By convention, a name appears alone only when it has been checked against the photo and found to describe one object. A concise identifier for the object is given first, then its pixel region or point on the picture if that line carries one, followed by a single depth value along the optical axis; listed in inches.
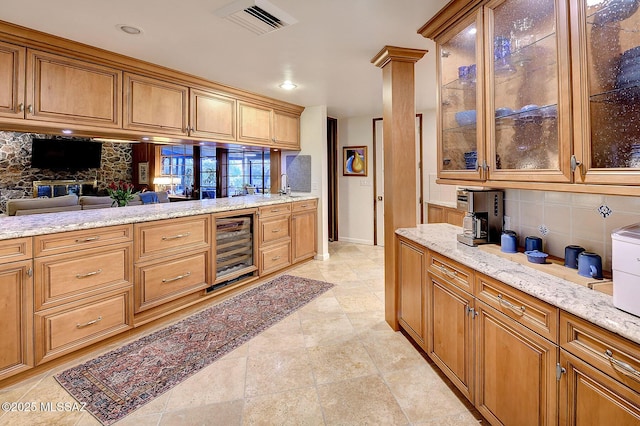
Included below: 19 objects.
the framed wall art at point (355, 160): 231.6
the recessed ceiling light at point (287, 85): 142.5
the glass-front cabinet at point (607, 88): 44.3
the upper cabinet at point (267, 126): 158.6
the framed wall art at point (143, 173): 241.4
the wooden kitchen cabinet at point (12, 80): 86.6
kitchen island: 79.3
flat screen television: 198.5
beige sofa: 125.8
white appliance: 38.1
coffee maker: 77.6
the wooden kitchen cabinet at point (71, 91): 92.3
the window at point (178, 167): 245.0
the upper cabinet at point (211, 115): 134.6
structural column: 102.0
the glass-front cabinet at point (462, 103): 71.9
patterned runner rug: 74.2
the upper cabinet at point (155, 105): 113.2
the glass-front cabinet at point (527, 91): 51.8
